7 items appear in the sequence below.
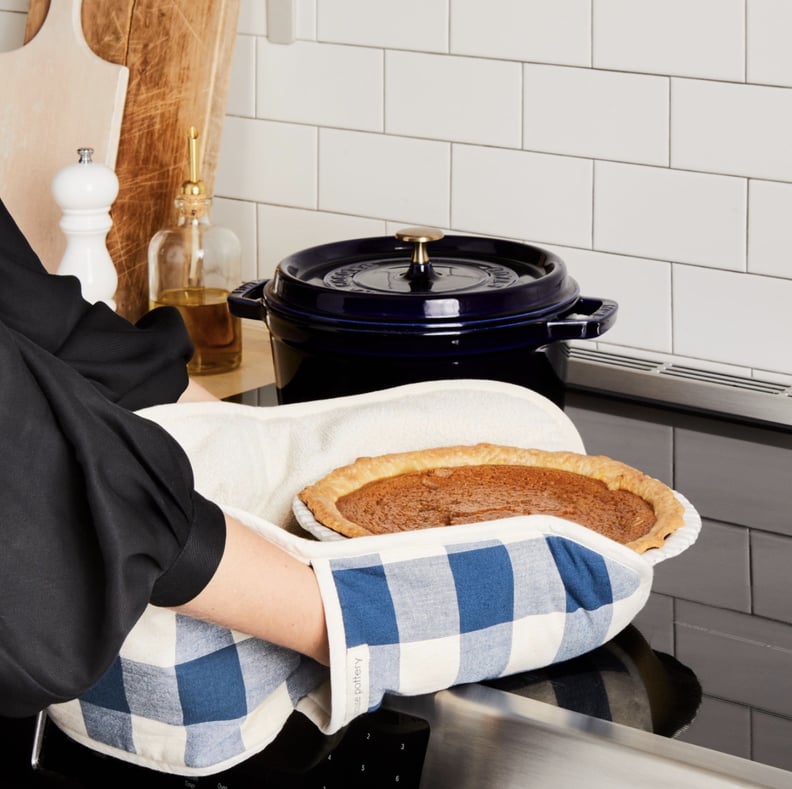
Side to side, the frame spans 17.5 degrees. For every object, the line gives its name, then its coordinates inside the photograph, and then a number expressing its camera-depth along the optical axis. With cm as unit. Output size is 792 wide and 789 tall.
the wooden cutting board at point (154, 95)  257
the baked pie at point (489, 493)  200
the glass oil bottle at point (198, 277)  253
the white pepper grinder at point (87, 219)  244
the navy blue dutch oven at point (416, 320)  218
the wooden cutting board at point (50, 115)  254
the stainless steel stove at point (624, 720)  190
